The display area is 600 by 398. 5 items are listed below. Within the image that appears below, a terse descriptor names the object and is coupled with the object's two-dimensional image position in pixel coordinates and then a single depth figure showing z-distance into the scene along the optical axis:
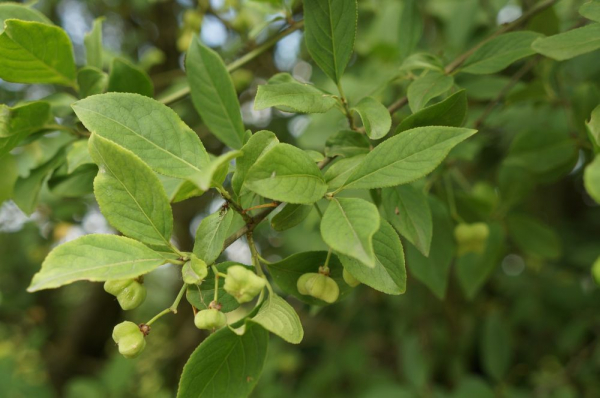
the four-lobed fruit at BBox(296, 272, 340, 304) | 0.40
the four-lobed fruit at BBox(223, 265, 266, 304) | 0.36
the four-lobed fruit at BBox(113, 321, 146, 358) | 0.37
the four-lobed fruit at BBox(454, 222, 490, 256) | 0.55
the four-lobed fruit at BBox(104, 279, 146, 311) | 0.38
